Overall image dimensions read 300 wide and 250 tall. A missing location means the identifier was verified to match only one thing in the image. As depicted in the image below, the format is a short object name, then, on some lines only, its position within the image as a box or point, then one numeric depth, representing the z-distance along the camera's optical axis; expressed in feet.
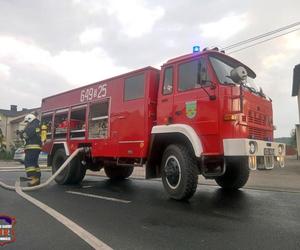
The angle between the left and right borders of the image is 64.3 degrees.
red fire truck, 14.35
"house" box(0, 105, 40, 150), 129.04
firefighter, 20.45
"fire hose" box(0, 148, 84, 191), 21.29
